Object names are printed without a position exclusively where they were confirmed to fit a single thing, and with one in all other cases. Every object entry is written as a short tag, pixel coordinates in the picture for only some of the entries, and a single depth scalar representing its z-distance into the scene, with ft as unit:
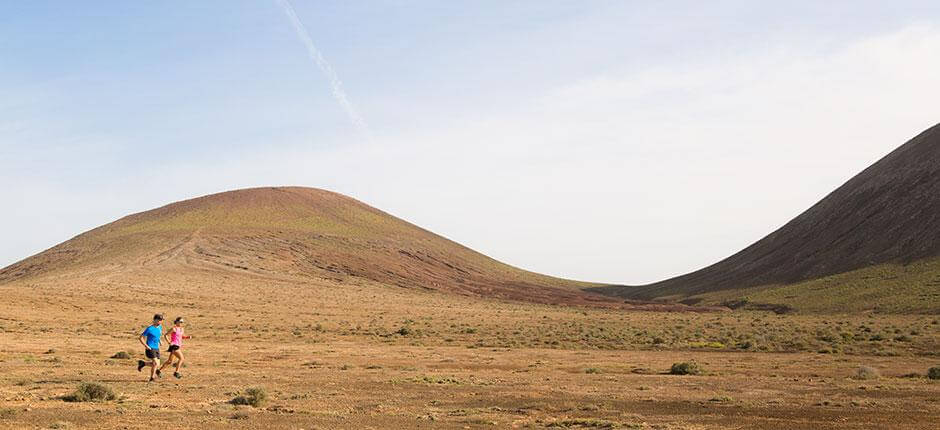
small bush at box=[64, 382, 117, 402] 62.03
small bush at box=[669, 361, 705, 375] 91.97
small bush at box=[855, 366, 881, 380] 86.19
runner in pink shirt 76.38
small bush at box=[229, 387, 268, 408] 61.62
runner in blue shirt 73.26
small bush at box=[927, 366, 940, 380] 84.48
